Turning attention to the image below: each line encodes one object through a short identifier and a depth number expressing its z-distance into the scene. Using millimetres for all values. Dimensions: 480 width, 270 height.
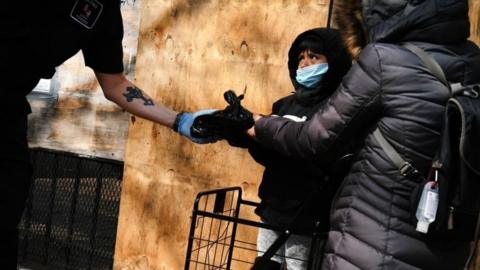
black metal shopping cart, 3957
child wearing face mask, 3016
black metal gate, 4676
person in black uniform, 2301
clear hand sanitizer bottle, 1994
